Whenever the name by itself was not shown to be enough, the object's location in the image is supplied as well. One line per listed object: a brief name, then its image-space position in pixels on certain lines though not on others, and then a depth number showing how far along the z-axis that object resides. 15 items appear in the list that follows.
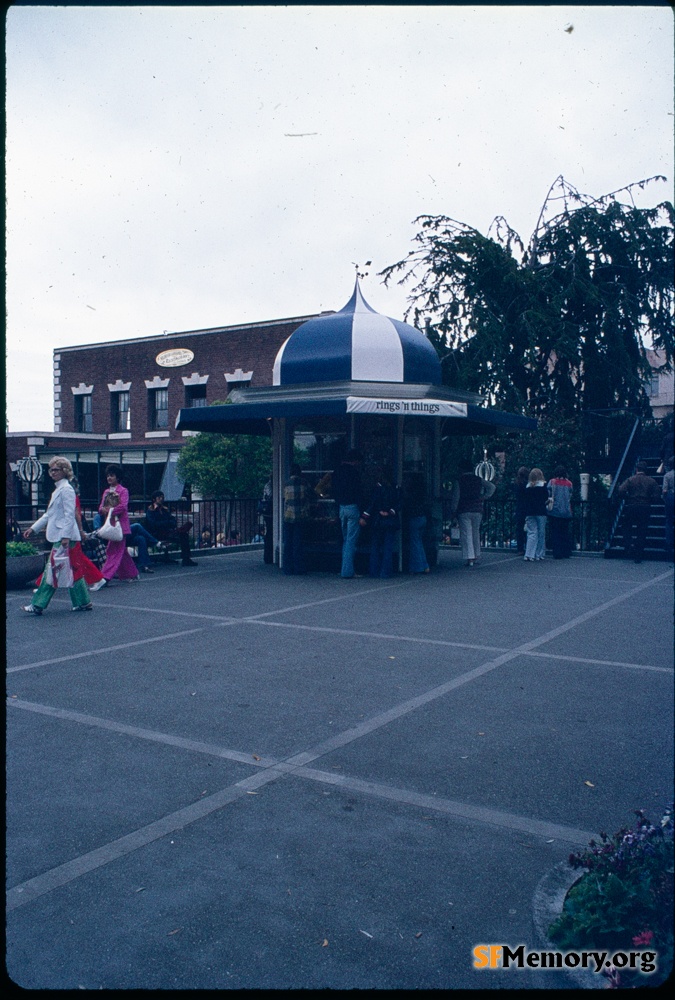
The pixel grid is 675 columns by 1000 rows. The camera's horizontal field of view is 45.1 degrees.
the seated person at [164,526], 14.60
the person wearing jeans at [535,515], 15.54
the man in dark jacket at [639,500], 15.34
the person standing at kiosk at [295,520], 13.07
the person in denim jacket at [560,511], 16.09
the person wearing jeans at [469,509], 14.88
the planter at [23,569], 12.12
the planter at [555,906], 2.50
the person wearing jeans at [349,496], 12.64
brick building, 30.84
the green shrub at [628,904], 2.44
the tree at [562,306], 21.03
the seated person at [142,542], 13.90
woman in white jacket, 9.55
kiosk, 13.31
